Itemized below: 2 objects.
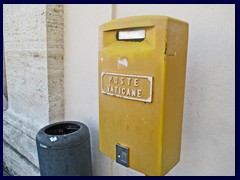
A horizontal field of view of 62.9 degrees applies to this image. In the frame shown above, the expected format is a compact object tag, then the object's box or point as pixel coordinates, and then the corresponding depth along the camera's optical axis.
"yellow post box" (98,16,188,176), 0.84
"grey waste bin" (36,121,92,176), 1.47
